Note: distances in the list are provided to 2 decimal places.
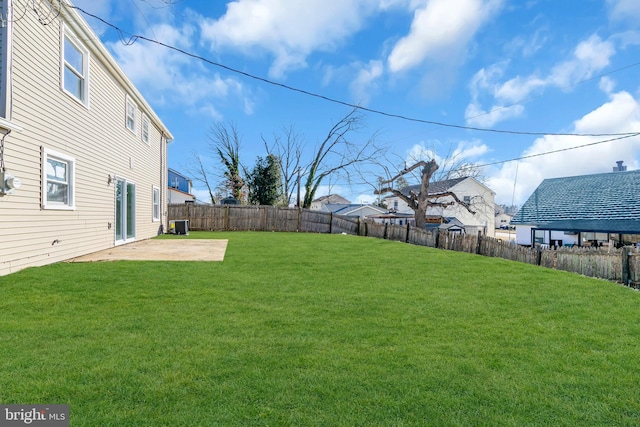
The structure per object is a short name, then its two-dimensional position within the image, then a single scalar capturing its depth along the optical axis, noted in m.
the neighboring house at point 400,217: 32.18
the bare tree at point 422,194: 20.08
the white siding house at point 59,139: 5.65
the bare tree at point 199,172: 32.16
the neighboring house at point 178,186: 30.07
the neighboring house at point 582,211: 16.19
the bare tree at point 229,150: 28.61
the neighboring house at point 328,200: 58.79
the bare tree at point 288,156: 29.50
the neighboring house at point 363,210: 42.69
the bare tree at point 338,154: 26.75
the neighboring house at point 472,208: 35.09
